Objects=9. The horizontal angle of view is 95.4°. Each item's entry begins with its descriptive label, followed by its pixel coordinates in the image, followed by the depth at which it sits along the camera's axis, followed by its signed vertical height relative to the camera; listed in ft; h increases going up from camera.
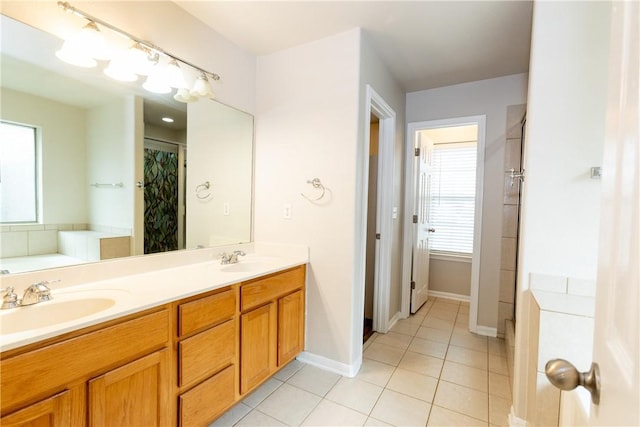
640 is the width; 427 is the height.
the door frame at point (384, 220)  9.18 -0.46
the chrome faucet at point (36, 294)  3.87 -1.32
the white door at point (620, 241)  1.31 -0.15
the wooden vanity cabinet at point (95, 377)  2.95 -2.10
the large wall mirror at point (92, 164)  4.29 +0.64
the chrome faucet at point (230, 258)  6.84 -1.34
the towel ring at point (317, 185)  7.22 +0.47
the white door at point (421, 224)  10.85 -0.69
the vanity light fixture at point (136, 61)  4.55 +2.46
